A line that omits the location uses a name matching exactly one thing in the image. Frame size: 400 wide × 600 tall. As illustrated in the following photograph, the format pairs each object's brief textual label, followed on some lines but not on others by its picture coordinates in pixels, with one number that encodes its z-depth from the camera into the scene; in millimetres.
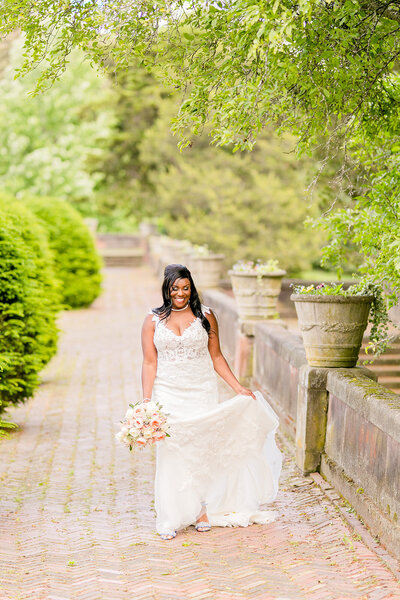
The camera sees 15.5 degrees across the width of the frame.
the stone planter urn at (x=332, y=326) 12019
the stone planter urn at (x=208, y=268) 29800
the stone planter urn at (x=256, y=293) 20375
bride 10057
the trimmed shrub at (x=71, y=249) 36551
